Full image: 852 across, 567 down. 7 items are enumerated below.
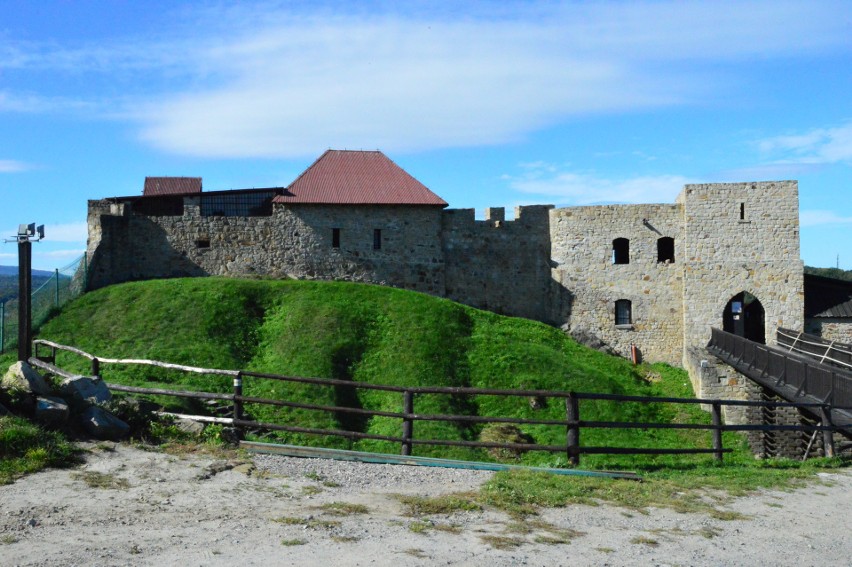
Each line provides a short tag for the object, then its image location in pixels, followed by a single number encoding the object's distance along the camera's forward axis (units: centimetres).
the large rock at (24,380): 979
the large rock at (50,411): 974
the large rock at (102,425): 1011
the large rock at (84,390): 1037
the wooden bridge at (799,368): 1566
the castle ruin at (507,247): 3072
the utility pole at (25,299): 1188
